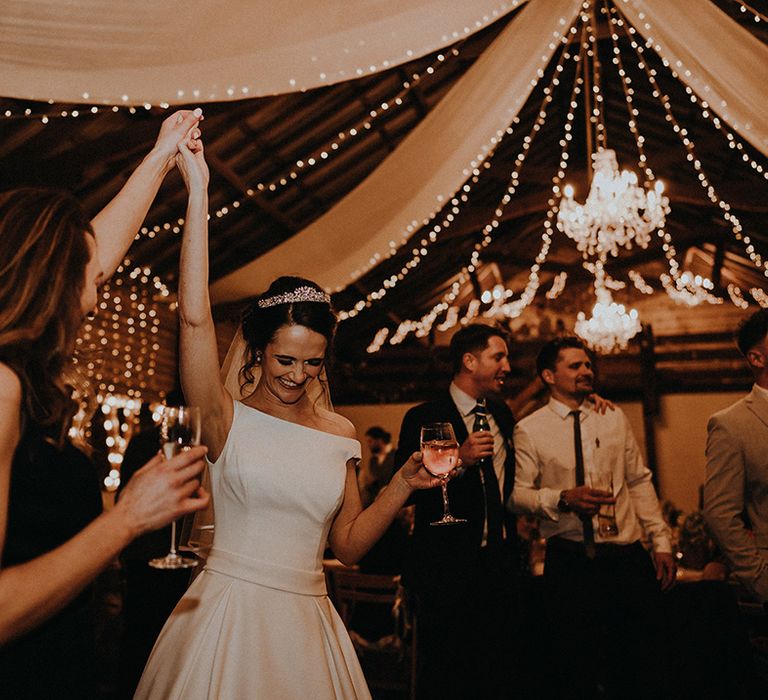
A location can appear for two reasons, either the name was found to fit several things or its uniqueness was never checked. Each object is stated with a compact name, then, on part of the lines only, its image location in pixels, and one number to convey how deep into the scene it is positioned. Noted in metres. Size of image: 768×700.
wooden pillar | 10.72
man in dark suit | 2.81
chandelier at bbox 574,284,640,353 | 7.02
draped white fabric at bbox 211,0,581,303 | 2.74
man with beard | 2.77
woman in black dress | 0.95
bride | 1.55
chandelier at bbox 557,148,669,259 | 5.46
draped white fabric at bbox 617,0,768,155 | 2.40
